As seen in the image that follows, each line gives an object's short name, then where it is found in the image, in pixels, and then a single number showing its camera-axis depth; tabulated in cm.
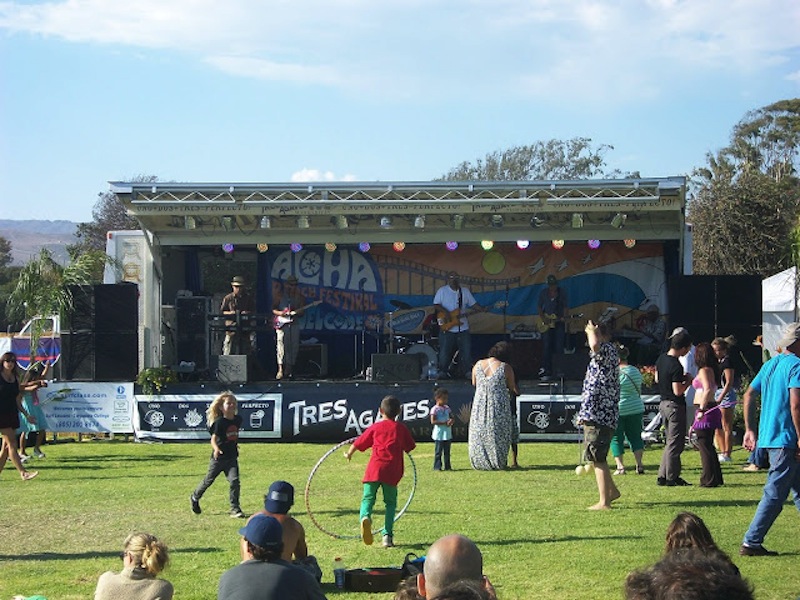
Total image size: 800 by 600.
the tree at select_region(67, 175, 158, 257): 7174
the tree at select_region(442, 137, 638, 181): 6781
